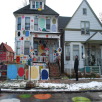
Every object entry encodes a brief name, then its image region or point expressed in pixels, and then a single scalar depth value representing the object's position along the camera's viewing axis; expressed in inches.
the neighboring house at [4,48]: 1547.7
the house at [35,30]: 680.8
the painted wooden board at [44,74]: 470.6
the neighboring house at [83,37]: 677.9
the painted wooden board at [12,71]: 463.8
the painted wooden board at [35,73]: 461.8
